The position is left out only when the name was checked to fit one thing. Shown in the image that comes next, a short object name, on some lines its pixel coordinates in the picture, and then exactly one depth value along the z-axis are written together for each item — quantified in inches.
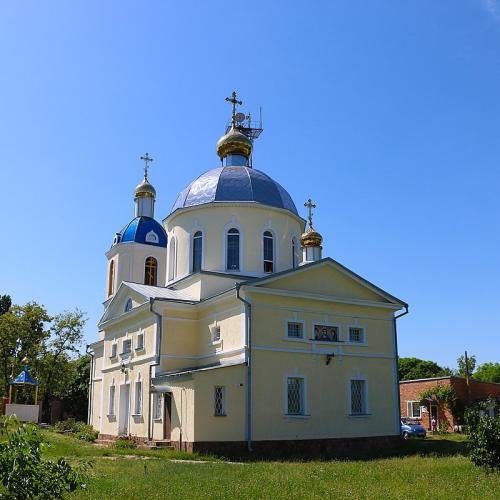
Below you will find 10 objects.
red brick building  1394.4
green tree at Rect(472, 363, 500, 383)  2776.8
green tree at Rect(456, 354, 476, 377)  2763.3
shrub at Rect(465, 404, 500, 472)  515.5
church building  754.8
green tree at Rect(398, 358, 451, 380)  2551.7
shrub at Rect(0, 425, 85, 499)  211.8
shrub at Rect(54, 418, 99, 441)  1014.4
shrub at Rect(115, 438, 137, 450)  804.6
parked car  1209.4
